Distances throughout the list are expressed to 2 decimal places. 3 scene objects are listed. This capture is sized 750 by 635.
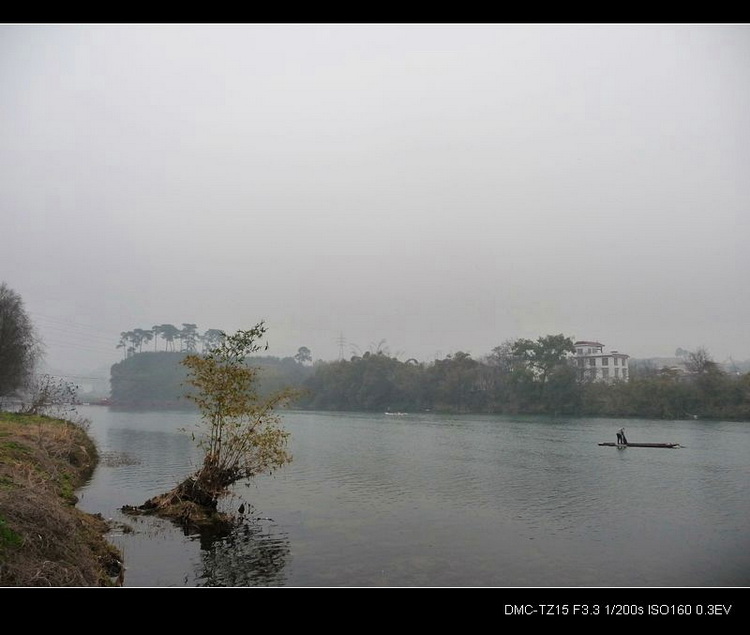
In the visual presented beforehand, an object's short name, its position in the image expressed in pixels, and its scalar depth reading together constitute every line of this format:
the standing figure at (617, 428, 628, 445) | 40.34
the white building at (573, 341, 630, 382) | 109.56
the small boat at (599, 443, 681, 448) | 39.41
